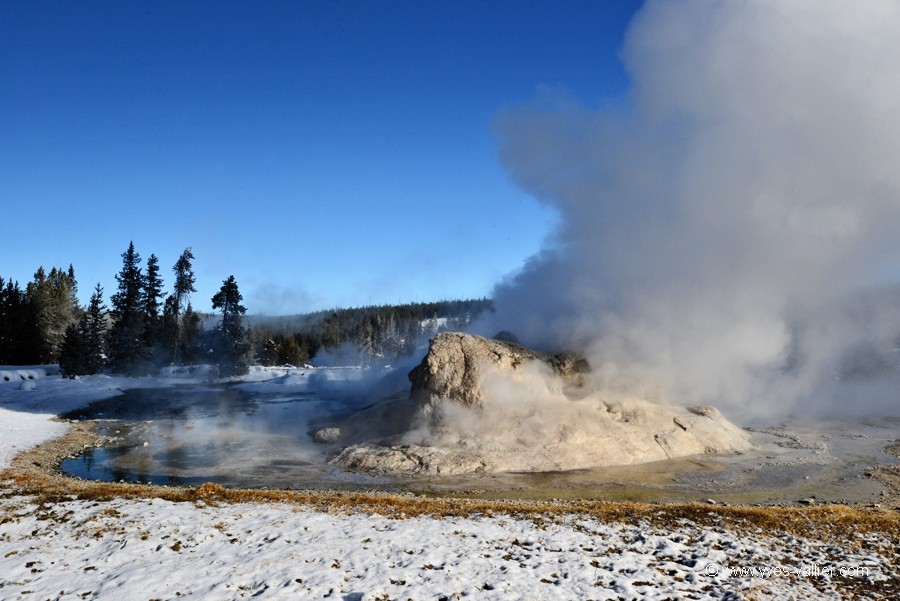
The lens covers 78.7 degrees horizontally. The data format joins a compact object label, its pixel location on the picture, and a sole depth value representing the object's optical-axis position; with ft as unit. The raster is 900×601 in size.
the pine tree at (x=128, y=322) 187.32
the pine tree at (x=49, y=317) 208.33
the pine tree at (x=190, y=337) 245.04
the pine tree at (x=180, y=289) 228.22
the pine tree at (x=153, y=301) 213.87
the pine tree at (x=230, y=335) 200.75
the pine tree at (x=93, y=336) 175.01
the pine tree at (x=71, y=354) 164.86
